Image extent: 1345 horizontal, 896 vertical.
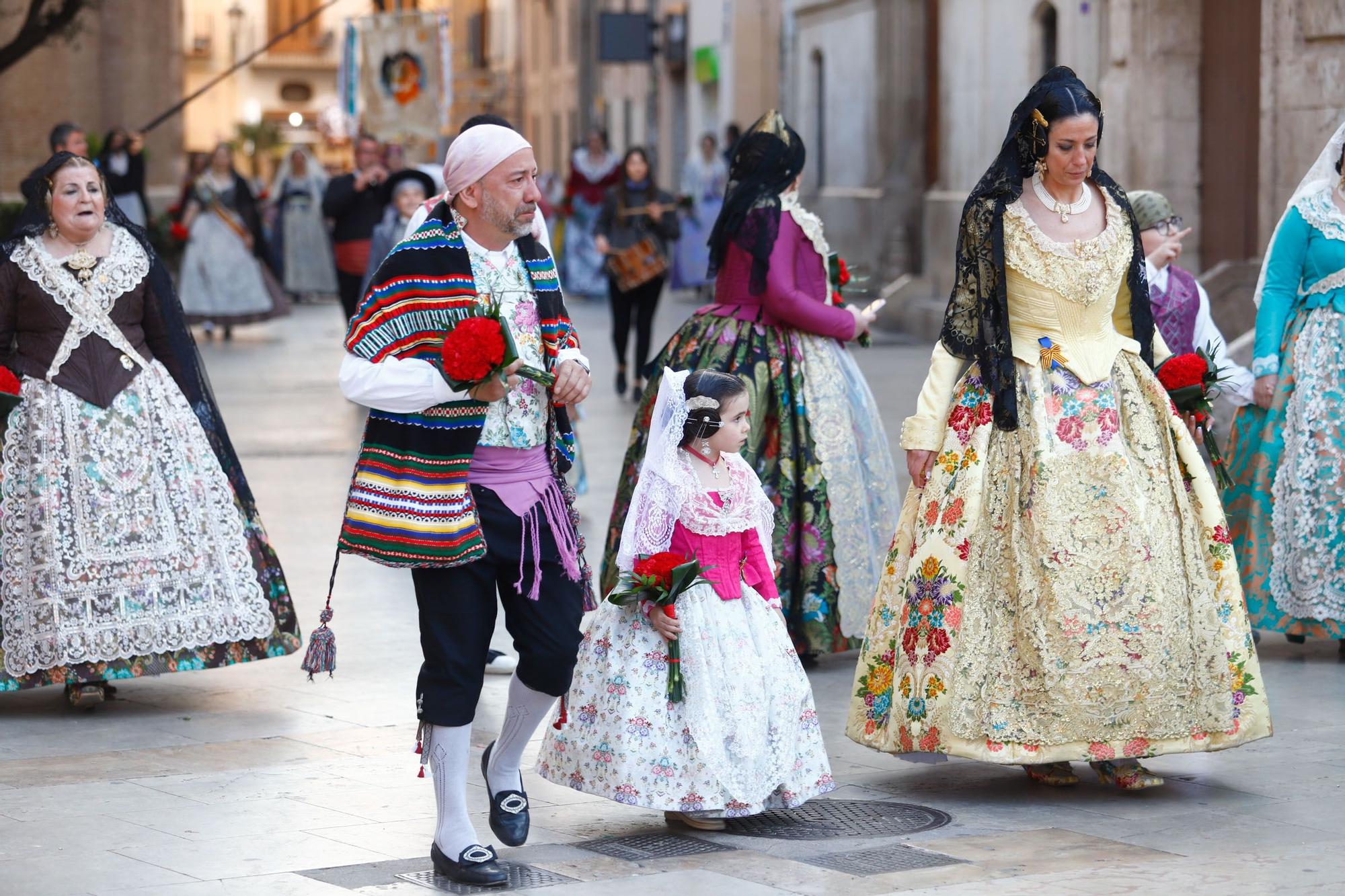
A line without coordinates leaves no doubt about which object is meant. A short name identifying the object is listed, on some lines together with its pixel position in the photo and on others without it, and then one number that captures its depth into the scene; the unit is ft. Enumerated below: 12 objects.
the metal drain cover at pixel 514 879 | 29.85
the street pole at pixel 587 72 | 284.87
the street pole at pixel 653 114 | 225.93
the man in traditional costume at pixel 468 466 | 29.80
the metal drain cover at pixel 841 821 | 32.65
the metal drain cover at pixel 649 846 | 31.56
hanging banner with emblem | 127.08
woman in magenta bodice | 45.61
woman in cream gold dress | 33.81
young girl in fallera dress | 32.01
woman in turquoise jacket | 45.32
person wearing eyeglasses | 46.39
